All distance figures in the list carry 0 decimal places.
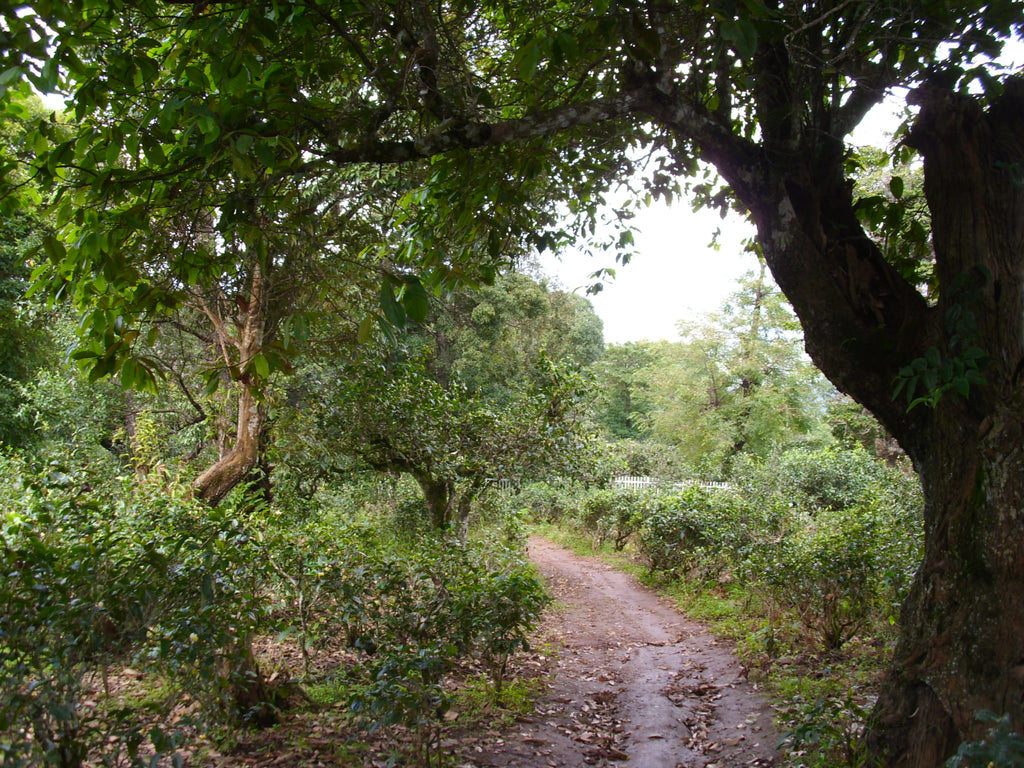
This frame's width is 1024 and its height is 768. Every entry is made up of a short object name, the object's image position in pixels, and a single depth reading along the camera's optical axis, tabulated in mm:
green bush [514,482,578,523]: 16230
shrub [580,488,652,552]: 12547
